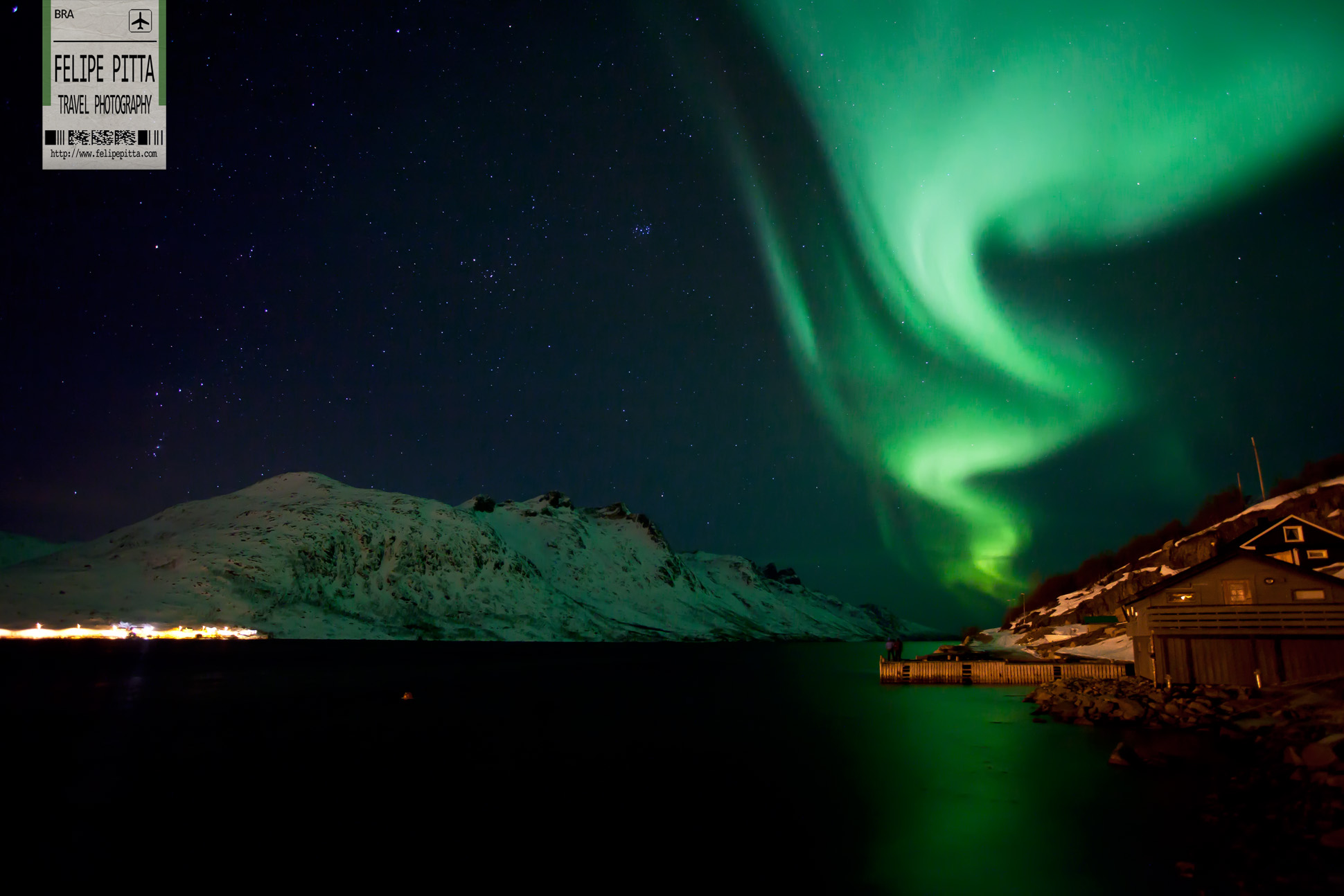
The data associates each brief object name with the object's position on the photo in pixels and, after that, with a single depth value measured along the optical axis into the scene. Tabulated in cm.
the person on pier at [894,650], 7561
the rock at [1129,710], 3538
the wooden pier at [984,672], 5366
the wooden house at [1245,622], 3547
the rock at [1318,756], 1830
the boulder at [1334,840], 1462
